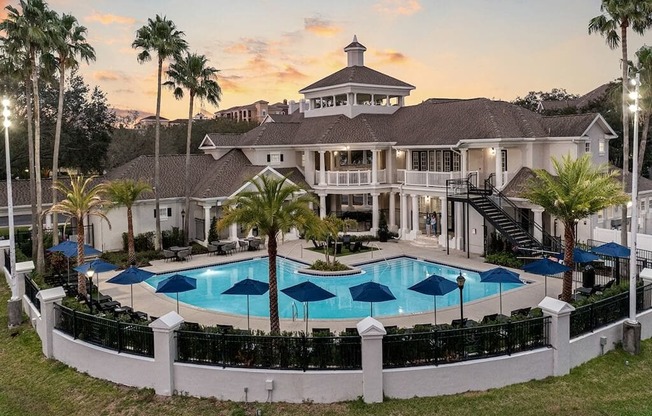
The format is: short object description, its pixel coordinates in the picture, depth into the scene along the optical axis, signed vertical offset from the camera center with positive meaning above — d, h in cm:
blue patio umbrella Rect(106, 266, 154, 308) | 1983 -315
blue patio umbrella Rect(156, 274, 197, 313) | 1856 -326
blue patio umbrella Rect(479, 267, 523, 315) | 1867 -312
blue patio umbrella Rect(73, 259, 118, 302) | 2062 -291
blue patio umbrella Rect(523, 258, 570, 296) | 1980 -299
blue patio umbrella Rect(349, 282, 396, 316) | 1650 -322
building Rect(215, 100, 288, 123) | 16139 +2466
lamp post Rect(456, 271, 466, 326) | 1634 -285
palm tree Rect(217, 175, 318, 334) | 1678 -85
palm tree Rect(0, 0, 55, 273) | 2483 +704
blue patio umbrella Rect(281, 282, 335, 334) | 1644 -317
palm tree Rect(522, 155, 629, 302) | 1964 -38
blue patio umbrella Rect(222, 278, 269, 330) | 1722 -314
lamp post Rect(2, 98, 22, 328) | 1942 -324
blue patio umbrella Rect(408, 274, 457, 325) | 1709 -314
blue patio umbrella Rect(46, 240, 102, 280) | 2372 -256
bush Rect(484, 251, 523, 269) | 2723 -376
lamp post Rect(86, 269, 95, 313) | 1842 -292
